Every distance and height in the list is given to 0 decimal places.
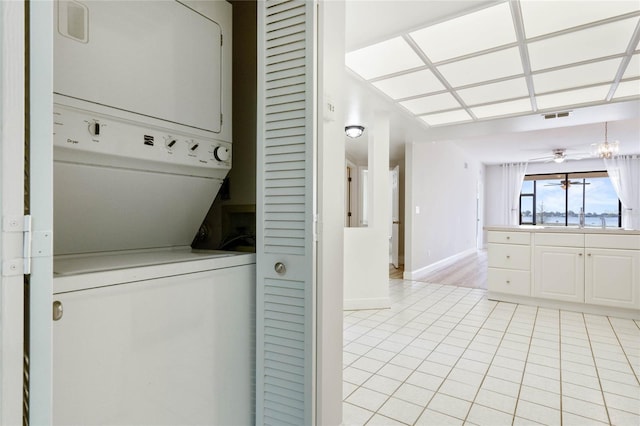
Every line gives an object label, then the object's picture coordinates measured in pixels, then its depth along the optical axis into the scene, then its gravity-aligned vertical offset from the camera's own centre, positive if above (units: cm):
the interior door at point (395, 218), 675 -15
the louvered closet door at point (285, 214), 117 -1
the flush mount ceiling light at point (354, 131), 442 +103
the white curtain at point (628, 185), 772 +61
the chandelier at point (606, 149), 503 +93
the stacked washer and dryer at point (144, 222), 88 -5
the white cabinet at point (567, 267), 339 -60
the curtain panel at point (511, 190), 909 +58
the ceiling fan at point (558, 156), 707 +128
